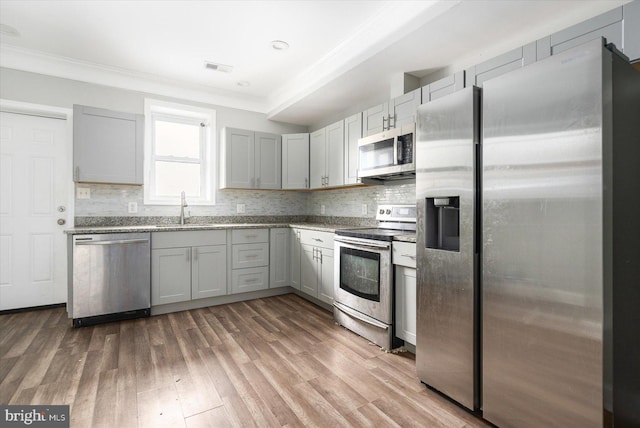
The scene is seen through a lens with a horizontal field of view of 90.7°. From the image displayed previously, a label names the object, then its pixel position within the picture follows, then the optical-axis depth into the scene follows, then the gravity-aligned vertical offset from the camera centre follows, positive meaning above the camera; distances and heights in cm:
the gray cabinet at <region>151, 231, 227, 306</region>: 344 -60
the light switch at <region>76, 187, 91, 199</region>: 357 +23
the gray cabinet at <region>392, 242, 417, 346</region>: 239 -59
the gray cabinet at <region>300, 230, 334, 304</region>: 346 -59
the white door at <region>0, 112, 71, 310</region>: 339 +4
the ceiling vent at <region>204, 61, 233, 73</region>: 355 +168
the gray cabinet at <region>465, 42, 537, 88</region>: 210 +106
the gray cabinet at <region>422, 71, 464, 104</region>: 250 +105
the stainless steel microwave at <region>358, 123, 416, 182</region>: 280 +57
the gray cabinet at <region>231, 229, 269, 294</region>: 390 -59
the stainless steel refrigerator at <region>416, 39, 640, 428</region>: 127 -15
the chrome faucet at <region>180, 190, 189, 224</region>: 401 +12
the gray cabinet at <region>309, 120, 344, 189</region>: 388 +75
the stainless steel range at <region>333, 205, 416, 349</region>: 257 -56
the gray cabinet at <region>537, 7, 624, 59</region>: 173 +107
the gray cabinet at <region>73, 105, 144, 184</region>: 330 +73
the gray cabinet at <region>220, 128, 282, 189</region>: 423 +75
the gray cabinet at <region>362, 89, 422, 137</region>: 288 +99
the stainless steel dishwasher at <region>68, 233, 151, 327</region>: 304 -65
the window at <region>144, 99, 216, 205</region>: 405 +81
